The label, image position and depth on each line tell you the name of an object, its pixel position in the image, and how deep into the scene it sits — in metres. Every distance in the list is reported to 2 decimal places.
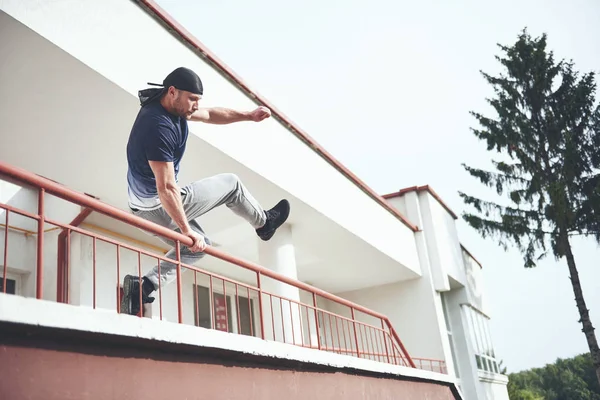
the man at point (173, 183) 4.29
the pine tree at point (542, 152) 19.36
